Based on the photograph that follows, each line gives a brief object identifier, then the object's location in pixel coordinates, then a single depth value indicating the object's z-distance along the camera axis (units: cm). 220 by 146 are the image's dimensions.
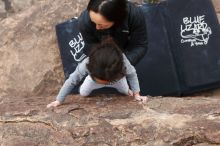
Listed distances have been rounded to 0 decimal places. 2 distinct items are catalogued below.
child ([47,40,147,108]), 234
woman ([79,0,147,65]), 237
